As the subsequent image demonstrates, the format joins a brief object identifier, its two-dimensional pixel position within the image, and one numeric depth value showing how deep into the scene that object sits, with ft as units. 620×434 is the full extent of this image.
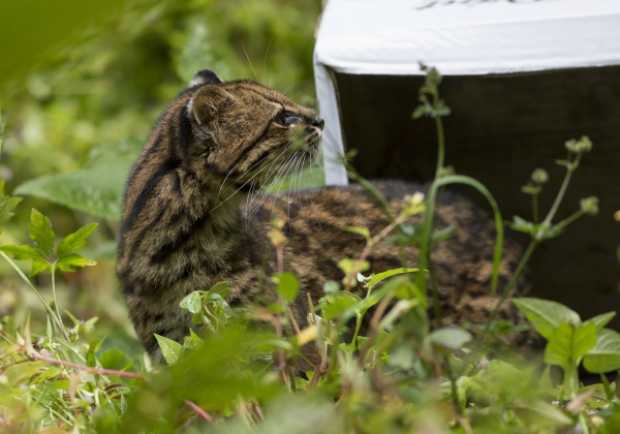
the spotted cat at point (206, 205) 15.31
